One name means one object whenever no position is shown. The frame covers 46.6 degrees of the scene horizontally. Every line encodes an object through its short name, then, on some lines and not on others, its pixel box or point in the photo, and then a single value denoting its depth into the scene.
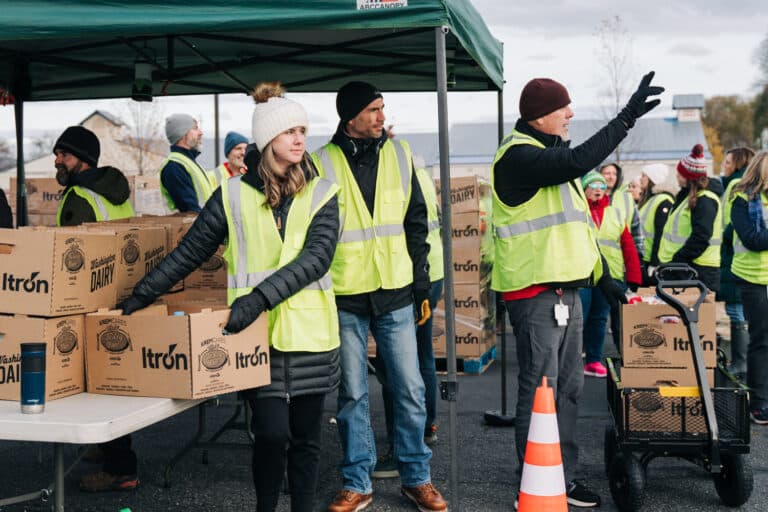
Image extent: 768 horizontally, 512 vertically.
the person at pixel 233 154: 7.43
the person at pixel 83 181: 5.29
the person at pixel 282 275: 3.74
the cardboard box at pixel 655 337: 4.70
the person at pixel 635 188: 10.63
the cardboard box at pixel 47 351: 3.61
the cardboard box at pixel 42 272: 3.64
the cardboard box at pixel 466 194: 7.89
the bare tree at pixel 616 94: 26.61
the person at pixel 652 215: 8.54
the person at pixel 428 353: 5.29
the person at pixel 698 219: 7.18
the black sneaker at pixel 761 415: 6.31
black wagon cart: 4.24
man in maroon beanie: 4.36
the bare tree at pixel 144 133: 35.19
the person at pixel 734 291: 7.16
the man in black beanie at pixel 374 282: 4.39
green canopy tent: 3.84
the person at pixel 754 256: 6.06
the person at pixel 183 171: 6.70
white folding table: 3.20
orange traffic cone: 3.64
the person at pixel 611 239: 7.87
